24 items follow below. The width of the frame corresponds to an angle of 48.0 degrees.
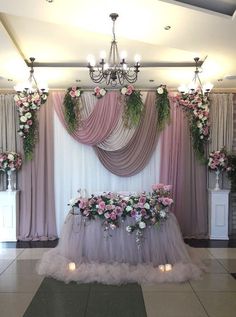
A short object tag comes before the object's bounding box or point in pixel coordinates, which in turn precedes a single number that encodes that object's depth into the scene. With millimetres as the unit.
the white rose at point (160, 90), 4920
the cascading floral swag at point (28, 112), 4772
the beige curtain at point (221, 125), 5060
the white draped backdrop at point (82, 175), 5106
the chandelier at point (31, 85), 4187
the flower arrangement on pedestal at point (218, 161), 4780
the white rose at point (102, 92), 4841
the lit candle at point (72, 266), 3418
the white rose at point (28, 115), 4790
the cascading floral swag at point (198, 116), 4771
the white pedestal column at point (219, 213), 4856
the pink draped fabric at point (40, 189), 4981
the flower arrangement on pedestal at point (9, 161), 4720
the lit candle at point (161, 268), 3424
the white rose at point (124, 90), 4816
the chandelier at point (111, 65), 3012
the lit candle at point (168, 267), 3427
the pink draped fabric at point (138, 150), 5021
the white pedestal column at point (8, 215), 4793
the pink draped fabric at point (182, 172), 5030
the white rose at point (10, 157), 4732
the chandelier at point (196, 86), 4187
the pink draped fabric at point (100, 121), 4942
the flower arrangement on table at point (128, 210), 3546
